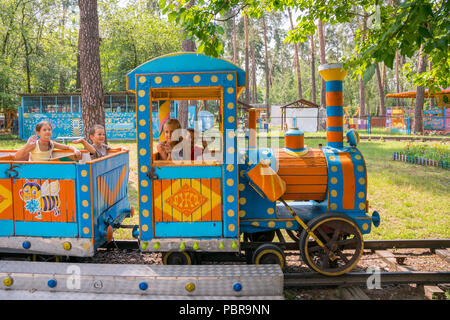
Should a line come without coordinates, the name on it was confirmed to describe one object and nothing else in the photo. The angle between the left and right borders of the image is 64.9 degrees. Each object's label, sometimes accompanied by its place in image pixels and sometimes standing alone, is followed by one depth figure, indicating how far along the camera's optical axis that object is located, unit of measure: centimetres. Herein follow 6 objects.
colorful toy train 388
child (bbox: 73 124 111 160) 493
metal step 348
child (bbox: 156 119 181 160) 437
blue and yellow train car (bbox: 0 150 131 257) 394
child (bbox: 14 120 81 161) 443
